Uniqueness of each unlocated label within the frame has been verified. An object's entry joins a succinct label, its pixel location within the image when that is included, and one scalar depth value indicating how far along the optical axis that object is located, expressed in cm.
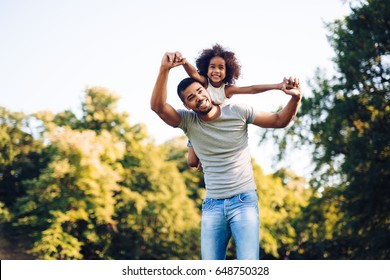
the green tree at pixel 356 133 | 1350
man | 241
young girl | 269
